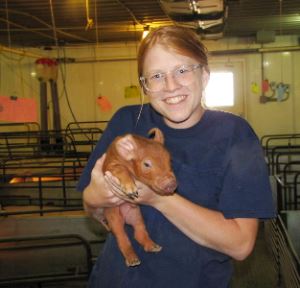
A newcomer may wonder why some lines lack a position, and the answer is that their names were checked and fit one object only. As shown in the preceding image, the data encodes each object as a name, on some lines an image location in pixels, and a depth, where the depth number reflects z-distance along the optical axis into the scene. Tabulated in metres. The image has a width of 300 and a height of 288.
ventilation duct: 4.68
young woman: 1.18
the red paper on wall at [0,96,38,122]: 2.48
